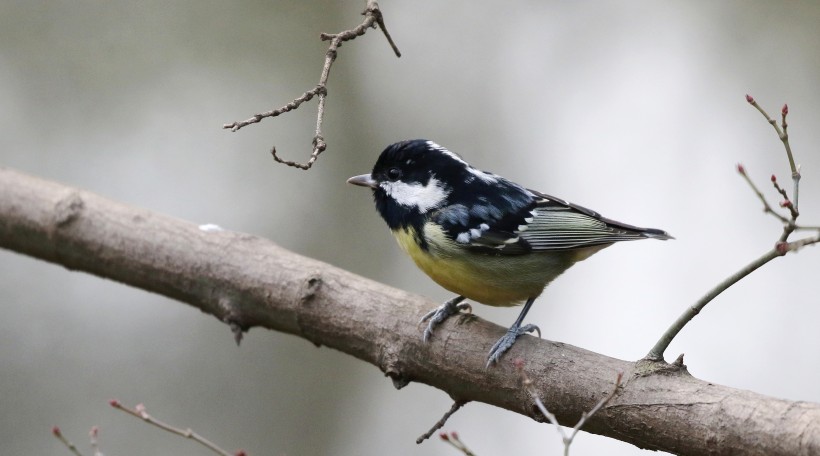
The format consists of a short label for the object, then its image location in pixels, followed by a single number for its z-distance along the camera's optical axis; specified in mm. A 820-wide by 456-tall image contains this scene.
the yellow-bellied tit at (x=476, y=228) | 8016
